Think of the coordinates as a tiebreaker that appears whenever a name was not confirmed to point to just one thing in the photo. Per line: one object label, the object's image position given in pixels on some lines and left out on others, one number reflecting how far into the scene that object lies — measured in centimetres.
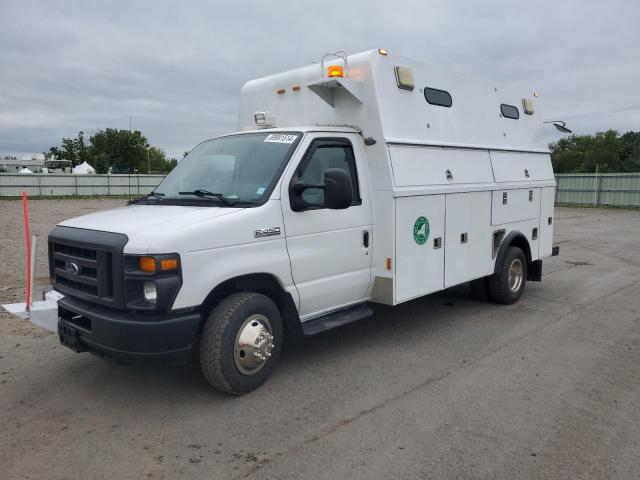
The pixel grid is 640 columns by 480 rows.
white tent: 5703
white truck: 388
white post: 435
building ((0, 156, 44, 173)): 7262
